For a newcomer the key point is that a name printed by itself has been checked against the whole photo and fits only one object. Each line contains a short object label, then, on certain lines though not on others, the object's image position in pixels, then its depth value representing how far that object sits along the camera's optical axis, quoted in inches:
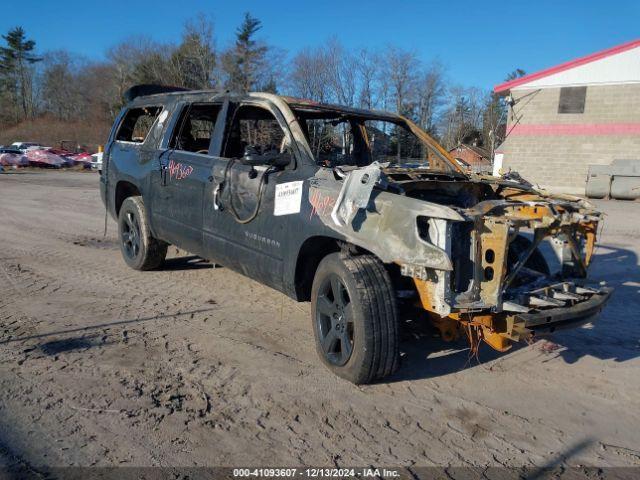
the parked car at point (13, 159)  1242.0
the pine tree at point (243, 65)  1535.4
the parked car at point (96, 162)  1329.2
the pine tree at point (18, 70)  2486.5
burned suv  124.9
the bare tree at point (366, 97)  1390.3
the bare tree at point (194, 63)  1562.5
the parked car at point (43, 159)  1290.6
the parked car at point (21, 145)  1669.9
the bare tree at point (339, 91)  1424.7
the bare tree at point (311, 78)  1450.0
